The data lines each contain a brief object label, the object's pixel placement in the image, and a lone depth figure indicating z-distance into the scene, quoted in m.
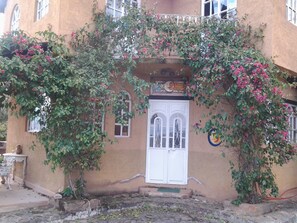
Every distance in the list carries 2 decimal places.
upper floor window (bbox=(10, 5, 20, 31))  11.54
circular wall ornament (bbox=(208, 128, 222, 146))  8.64
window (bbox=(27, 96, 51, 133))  7.00
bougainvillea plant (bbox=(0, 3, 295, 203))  6.67
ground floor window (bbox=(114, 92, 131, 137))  8.98
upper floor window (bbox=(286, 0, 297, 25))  8.88
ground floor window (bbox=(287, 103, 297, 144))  9.42
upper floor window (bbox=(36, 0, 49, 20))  9.02
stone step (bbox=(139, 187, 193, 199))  8.53
